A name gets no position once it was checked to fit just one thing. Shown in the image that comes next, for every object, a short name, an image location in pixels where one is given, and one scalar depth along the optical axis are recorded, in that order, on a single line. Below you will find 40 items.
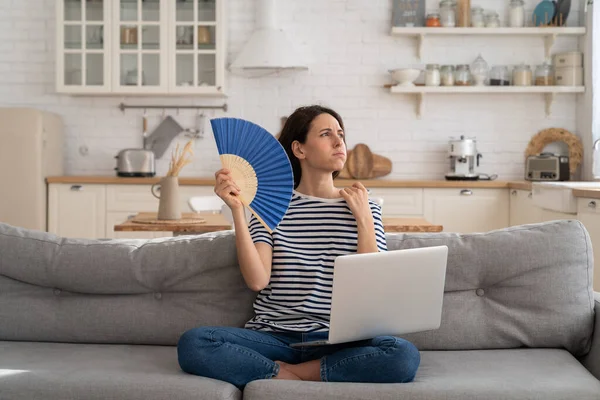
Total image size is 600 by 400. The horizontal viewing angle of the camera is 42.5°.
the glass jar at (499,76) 5.88
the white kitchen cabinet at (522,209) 4.95
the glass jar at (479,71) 5.89
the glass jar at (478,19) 5.84
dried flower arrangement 3.58
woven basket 5.84
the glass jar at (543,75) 5.84
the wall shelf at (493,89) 5.78
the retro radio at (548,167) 5.51
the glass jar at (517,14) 5.86
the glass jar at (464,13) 5.86
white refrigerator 5.57
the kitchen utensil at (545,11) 5.81
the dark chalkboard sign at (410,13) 5.96
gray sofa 2.23
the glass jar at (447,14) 5.84
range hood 5.75
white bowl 5.84
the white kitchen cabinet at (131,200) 5.62
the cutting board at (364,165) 5.96
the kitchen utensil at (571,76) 5.80
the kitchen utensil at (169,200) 3.60
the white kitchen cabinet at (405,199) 5.55
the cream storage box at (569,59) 5.79
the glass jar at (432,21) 5.84
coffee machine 5.71
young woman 2.00
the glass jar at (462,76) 5.87
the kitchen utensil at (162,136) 6.15
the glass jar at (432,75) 5.85
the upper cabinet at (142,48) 5.88
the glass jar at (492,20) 5.83
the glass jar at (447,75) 5.87
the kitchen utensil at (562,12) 5.80
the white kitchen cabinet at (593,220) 3.94
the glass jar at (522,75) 5.83
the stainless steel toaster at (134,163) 5.77
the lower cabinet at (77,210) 5.68
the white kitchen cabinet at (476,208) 5.52
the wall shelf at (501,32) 5.76
